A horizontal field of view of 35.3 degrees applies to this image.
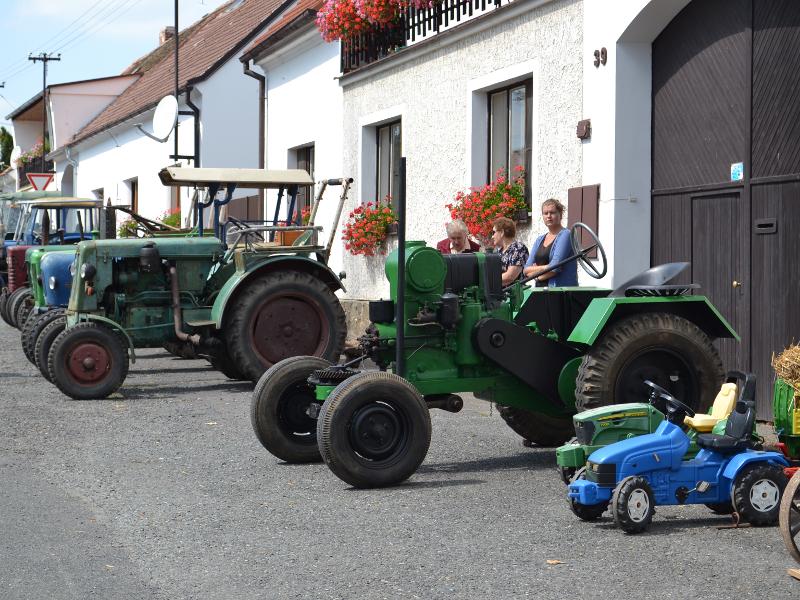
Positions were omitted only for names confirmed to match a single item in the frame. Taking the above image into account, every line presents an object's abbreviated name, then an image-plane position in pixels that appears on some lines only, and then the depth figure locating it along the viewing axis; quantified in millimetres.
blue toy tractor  6004
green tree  79750
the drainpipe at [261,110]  21272
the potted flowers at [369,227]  16750
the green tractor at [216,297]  12305
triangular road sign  30656
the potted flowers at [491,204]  13125
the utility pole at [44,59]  57938
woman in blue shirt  9016
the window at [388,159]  16922
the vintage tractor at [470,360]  7137
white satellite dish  23500
